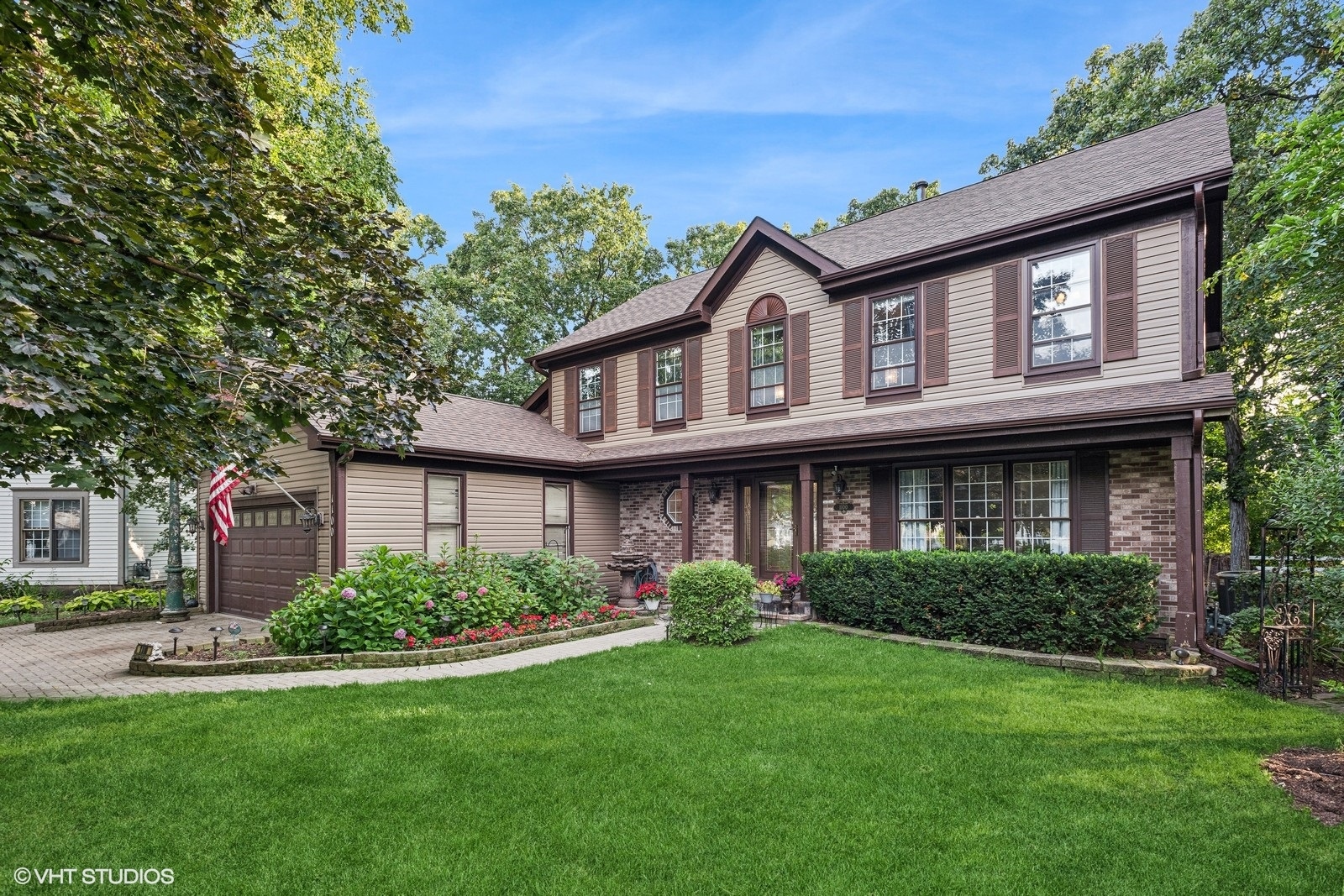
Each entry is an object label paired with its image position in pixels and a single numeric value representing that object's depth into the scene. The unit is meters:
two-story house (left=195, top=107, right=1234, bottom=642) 8.95
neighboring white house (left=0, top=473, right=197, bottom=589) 17.67
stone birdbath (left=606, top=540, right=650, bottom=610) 13.67
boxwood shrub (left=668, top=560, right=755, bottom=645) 9.02
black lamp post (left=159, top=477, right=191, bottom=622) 12.90
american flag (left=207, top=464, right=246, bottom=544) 10.80
